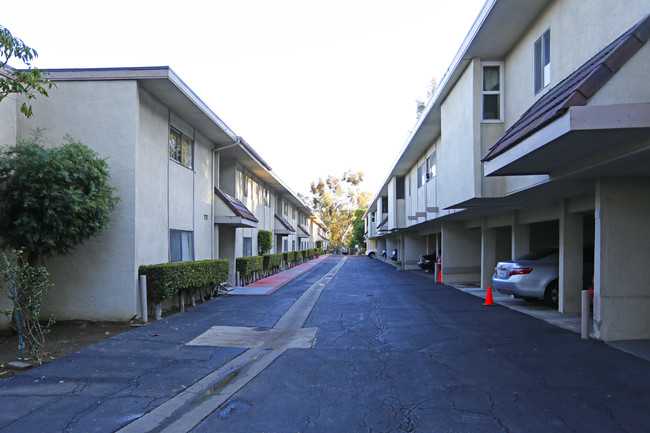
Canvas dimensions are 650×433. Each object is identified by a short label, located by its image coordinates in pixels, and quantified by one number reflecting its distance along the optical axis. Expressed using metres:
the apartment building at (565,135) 5.38
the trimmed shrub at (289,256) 30.84
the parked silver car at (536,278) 11.33
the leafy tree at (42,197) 8.02
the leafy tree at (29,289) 6.30
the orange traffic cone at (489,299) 12.46
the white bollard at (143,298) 9.66
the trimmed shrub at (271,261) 22.77
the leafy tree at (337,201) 77.50
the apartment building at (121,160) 9.71
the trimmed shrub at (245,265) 17.94
